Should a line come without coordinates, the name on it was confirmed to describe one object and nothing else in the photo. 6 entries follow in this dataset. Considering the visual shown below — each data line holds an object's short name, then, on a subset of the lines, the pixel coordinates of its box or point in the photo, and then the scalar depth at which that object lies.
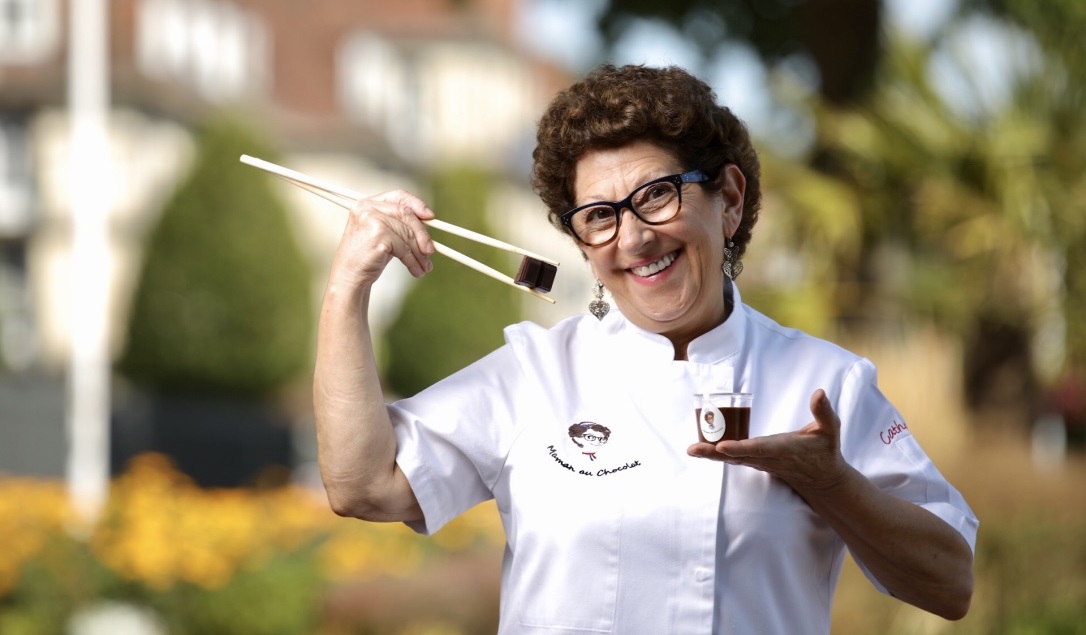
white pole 16.59
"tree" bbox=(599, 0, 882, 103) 12.12
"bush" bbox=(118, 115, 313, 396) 27.78
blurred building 31.69
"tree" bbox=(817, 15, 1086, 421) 9.81
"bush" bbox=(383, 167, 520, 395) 30.75
